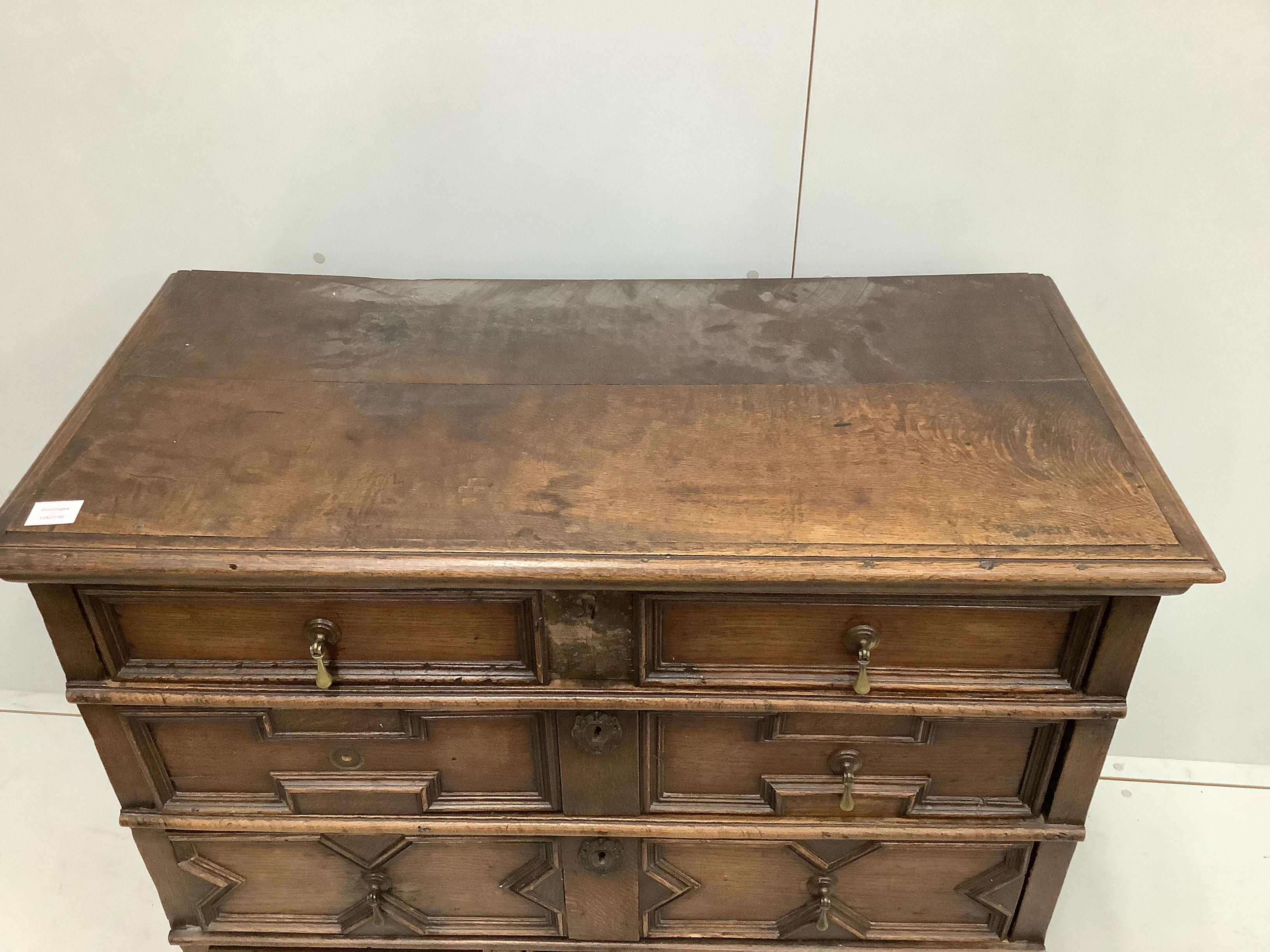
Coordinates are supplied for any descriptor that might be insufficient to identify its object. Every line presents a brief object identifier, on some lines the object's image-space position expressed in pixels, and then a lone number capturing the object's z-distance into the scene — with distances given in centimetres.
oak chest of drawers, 121
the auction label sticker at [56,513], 122
